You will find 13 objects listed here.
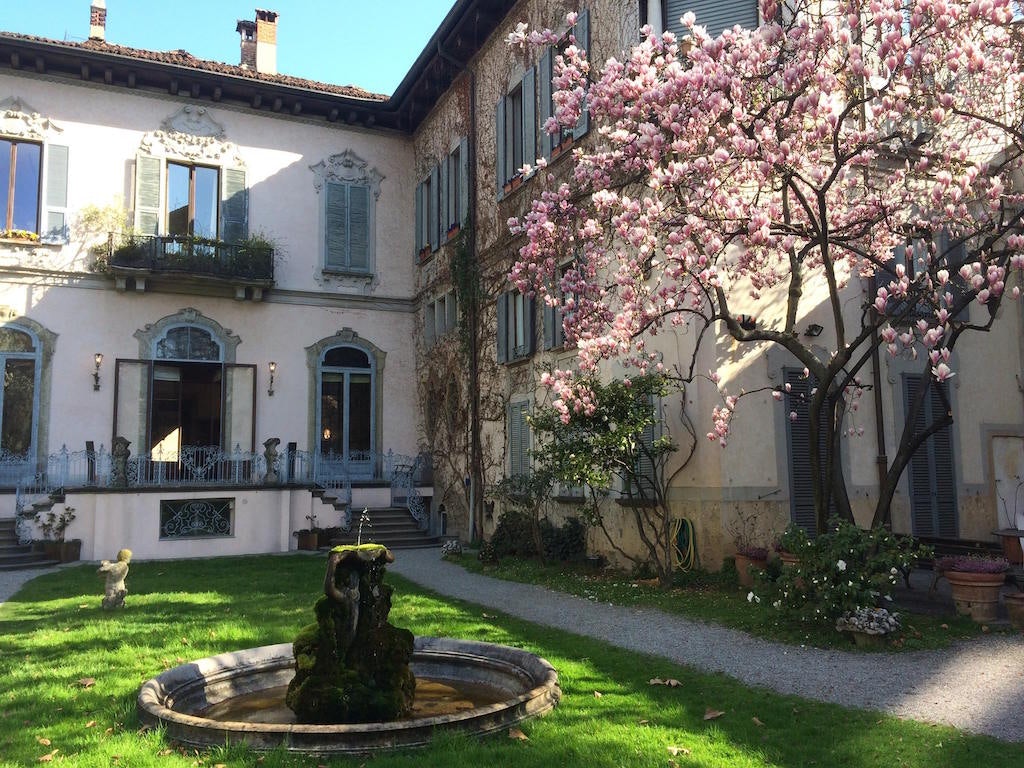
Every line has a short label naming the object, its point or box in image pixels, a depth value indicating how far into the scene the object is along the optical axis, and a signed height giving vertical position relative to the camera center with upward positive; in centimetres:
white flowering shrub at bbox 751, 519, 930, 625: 707 -86
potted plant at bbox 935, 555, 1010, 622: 770 -105
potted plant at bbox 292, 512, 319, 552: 1530 -105
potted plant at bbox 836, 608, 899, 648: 690 -125
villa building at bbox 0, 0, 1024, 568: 1429 +360
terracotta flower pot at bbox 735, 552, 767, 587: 949 -106
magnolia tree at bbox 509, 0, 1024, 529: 675 +274
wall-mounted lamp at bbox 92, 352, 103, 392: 1647 +211
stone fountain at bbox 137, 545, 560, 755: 434 -126
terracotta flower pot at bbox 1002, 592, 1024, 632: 738 -121
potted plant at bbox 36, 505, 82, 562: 1387 -86
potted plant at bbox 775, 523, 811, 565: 747 -61
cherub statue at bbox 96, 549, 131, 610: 874 -101
